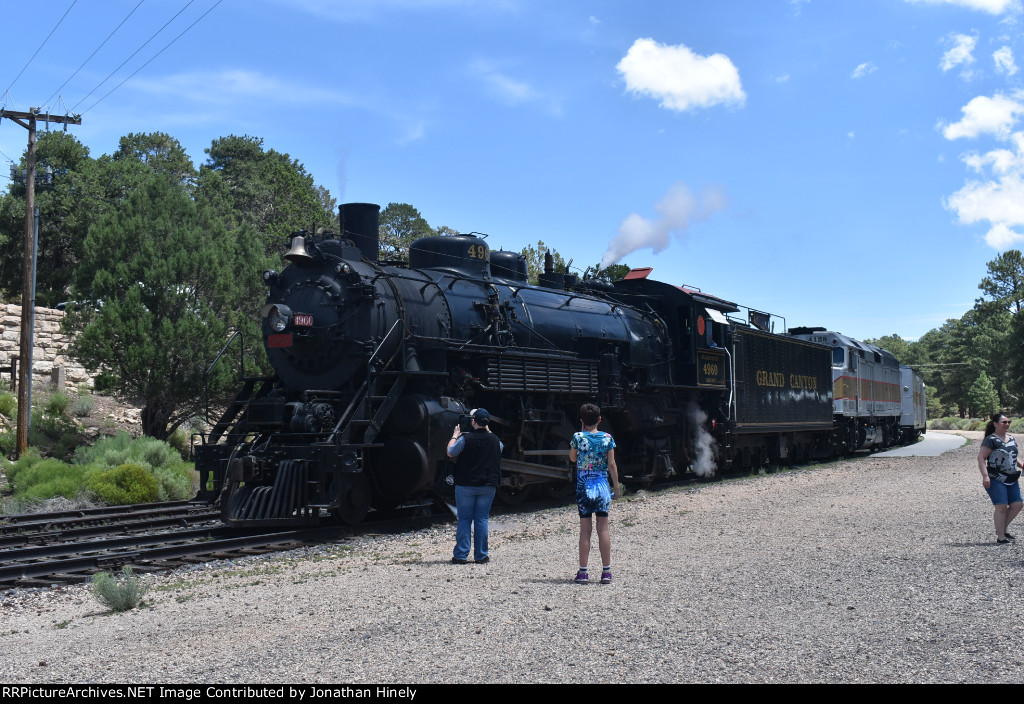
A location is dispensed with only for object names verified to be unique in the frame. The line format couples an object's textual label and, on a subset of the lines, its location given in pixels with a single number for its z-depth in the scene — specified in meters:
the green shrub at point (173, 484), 17.63
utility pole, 20.22
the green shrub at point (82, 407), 26.76
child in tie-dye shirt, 7.88
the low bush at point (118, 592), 7.26
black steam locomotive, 11.62
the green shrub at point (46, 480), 16.19
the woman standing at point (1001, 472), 9.48
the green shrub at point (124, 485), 16.55
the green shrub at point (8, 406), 24.66
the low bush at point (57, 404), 23.97
